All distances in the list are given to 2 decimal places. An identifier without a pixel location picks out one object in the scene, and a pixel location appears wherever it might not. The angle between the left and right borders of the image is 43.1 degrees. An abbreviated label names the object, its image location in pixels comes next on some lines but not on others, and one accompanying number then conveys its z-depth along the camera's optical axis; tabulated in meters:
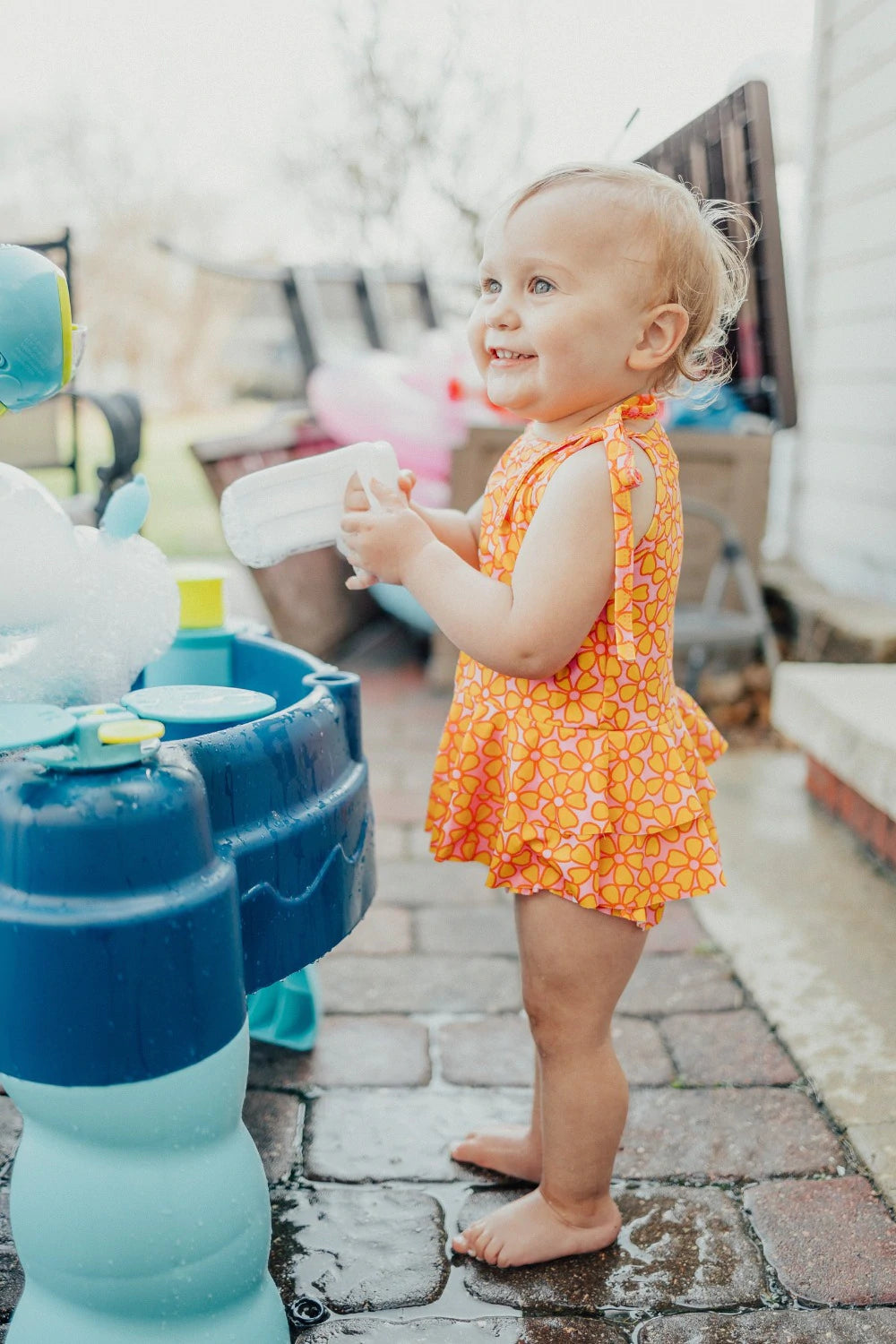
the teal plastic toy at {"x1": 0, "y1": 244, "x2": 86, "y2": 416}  0.98
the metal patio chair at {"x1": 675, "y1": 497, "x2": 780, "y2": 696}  3.28
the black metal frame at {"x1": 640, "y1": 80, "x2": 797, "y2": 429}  1.59
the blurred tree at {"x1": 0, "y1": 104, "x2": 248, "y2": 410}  8.58
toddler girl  1.07
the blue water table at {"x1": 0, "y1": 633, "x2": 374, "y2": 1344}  0.84
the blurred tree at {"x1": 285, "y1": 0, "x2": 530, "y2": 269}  7.09
